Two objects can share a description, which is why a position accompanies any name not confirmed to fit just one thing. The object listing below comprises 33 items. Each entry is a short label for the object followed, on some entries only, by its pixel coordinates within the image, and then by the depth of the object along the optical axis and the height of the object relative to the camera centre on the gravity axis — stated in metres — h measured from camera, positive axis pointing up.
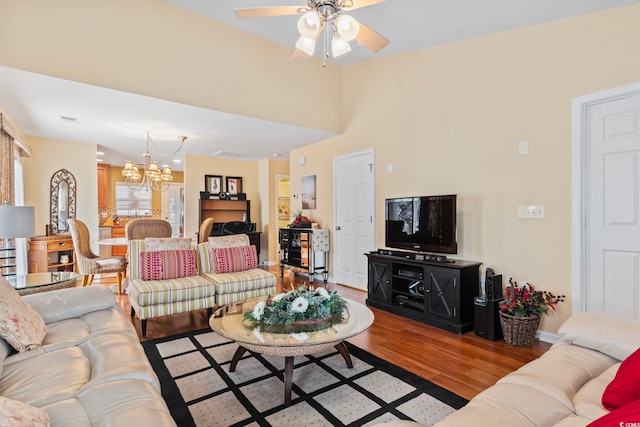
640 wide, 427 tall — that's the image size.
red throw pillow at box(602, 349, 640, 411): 1.14 -0.66
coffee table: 1.98 -0.82
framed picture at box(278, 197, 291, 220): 7.76 -0.03
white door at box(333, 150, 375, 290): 4.89 -0.16
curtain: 4.71 -0.45
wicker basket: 2.82 -1.08
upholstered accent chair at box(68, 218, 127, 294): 4.49 -0.72
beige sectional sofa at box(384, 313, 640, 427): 1.19 -0.77
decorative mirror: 5.41 +0.15
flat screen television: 3.47 -0.21
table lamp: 2.70 -0.10
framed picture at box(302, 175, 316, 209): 5.97 +0.28
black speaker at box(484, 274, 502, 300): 3.11 -0.78
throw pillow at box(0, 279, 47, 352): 1.69 -0.61
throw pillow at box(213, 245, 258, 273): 3.93 -0.63
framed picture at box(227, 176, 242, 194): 7.60 +0.54
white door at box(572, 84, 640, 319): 2.60 -0.02
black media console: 3.24 -0.90
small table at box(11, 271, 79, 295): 2.65 -0.62
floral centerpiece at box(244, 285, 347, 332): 2.27 -0.74
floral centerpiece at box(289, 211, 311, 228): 5.83 -0.27
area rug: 1.90 -1.22
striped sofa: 3.23 -0.79
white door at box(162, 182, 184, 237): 9.34 +0.00
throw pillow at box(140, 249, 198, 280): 3.50 -0.62
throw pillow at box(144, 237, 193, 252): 3.69 -0.41
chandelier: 5.33 +0.59
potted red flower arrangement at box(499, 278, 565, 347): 2.83 -0.95
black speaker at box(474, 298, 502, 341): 3.01 -1.07
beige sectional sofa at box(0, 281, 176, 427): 1.18 -0.74
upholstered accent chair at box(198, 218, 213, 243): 5.71 -0.39
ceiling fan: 2.18 +1.26
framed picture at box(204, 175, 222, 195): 7.27 +0.54
